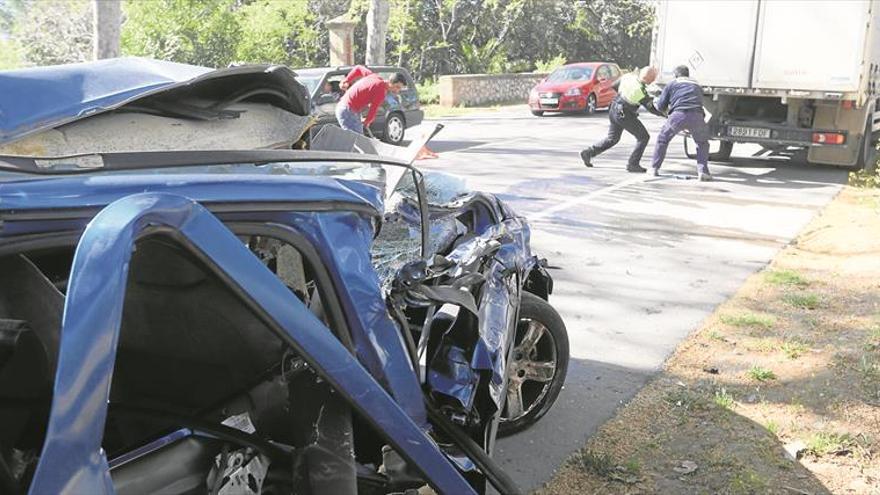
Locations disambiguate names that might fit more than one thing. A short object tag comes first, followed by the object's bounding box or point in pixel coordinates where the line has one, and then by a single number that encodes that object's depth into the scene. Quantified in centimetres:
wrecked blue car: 176
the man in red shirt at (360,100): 1137
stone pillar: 2155
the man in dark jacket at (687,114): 1205
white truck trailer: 1211
